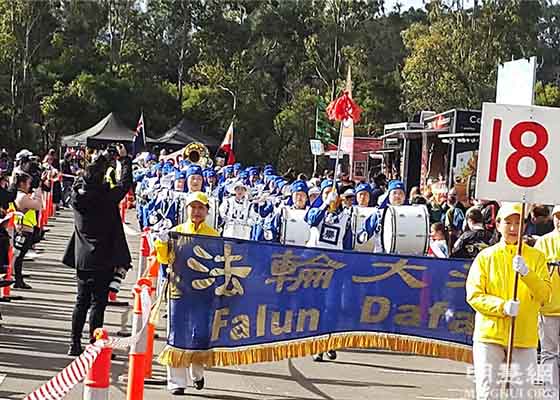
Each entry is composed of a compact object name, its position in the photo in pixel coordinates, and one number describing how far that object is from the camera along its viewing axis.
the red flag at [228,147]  30.43
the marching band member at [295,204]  13.34
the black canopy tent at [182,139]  42.97
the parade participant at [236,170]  21.44
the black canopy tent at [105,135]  41.17
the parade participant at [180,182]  15.29
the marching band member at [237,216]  15.24
